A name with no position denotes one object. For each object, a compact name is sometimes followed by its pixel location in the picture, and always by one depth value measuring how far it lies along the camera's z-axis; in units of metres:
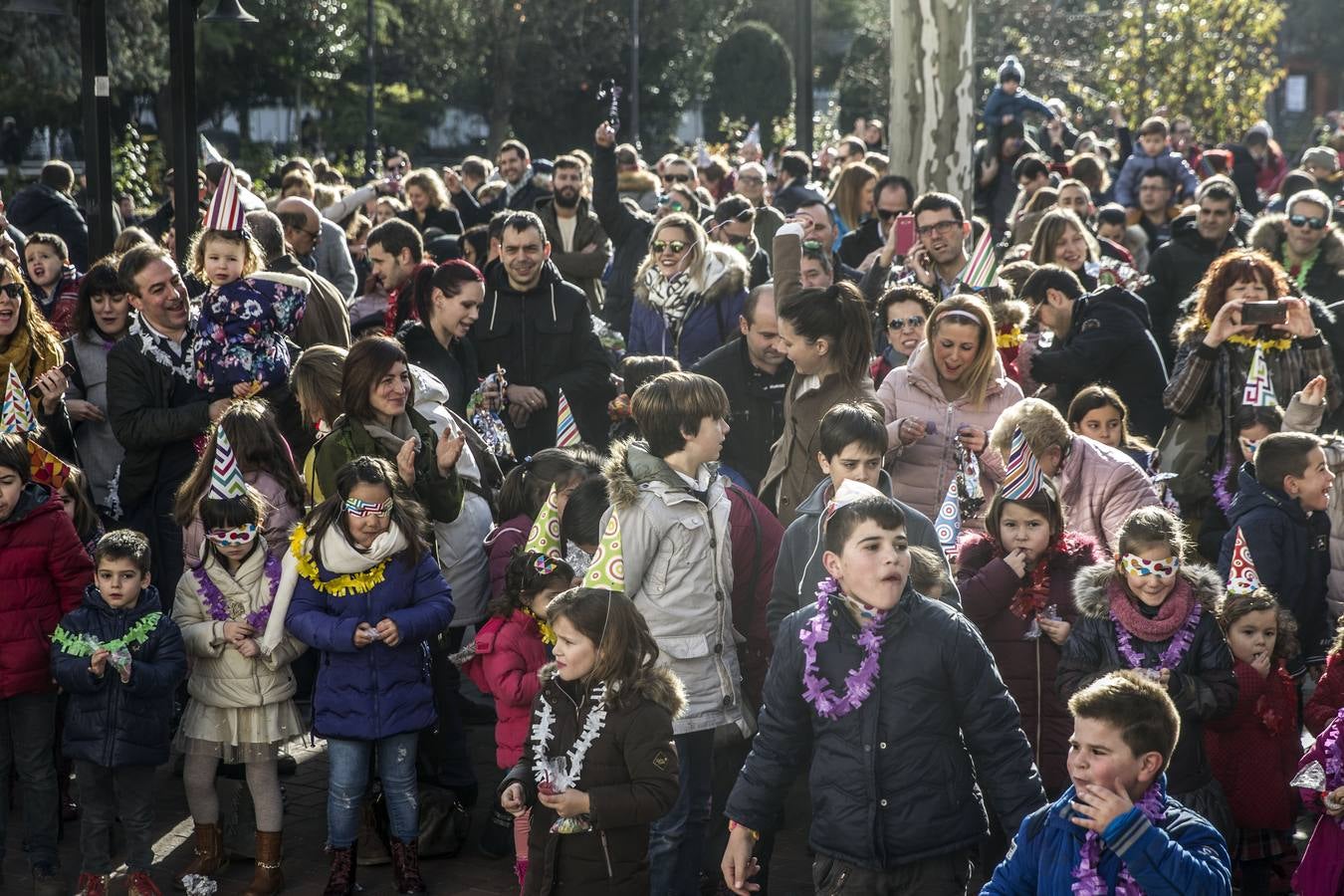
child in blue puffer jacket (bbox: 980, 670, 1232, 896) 4.02
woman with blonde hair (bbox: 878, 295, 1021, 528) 7.09
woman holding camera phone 8.15
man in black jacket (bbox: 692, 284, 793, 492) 7.72
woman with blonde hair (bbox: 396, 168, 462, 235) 14.04
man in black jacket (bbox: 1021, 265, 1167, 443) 8.76
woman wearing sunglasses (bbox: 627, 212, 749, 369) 9.16
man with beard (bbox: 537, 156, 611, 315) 11.66
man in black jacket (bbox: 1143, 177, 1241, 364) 11.26
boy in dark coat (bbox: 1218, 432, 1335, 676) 6.83
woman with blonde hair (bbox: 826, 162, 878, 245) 12.96
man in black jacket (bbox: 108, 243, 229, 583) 7.53
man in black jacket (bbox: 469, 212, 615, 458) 8.59
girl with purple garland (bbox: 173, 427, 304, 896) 6.59
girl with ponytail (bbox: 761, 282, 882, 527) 6.86
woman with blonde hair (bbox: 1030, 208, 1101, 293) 10.02
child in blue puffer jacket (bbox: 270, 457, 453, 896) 6.30
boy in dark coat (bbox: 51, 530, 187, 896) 6.40
